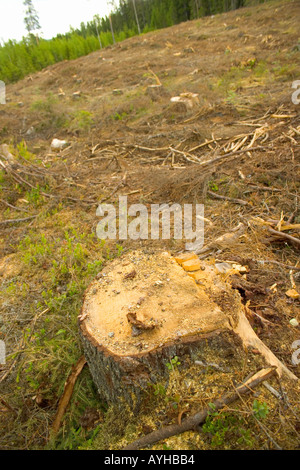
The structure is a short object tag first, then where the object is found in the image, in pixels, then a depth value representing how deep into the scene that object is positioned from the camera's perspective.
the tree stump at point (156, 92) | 9.77
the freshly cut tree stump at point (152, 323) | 1.60
